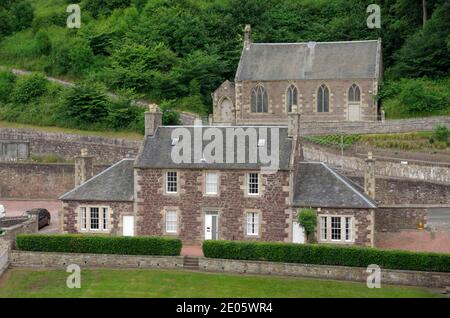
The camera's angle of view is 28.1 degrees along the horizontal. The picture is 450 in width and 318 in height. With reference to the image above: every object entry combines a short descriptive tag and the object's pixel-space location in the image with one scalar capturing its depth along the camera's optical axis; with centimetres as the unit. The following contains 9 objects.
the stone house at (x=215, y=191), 4528
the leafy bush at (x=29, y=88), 7350
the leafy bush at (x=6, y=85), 7462
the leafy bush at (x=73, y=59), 7912
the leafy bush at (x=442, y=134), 6025
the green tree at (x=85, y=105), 6831
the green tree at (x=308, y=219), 4388
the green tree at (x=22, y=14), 8988
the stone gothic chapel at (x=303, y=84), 6825
